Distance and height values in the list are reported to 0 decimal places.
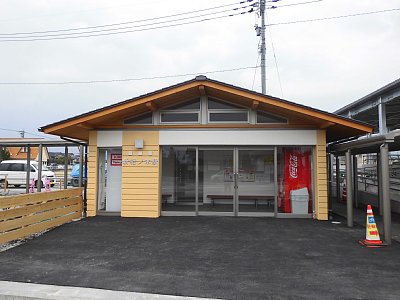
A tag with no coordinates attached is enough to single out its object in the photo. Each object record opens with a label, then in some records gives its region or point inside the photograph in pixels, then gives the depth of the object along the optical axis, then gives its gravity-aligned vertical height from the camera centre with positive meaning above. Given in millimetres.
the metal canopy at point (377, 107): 13195 +3118
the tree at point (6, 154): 41531 +2017
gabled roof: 8430 +1657
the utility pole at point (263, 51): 14461 +5546
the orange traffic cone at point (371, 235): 6270 -1285
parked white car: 19844 -214
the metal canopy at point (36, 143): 11667 +1053
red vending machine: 9500 -157
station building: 9336 +346
